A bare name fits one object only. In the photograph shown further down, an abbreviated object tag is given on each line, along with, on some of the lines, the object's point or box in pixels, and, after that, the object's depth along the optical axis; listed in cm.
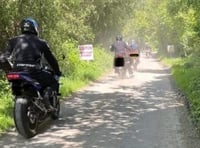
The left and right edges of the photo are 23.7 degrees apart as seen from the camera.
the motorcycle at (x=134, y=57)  2357
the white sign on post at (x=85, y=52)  2264
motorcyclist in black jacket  865
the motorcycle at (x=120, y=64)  2174
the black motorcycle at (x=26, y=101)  823
